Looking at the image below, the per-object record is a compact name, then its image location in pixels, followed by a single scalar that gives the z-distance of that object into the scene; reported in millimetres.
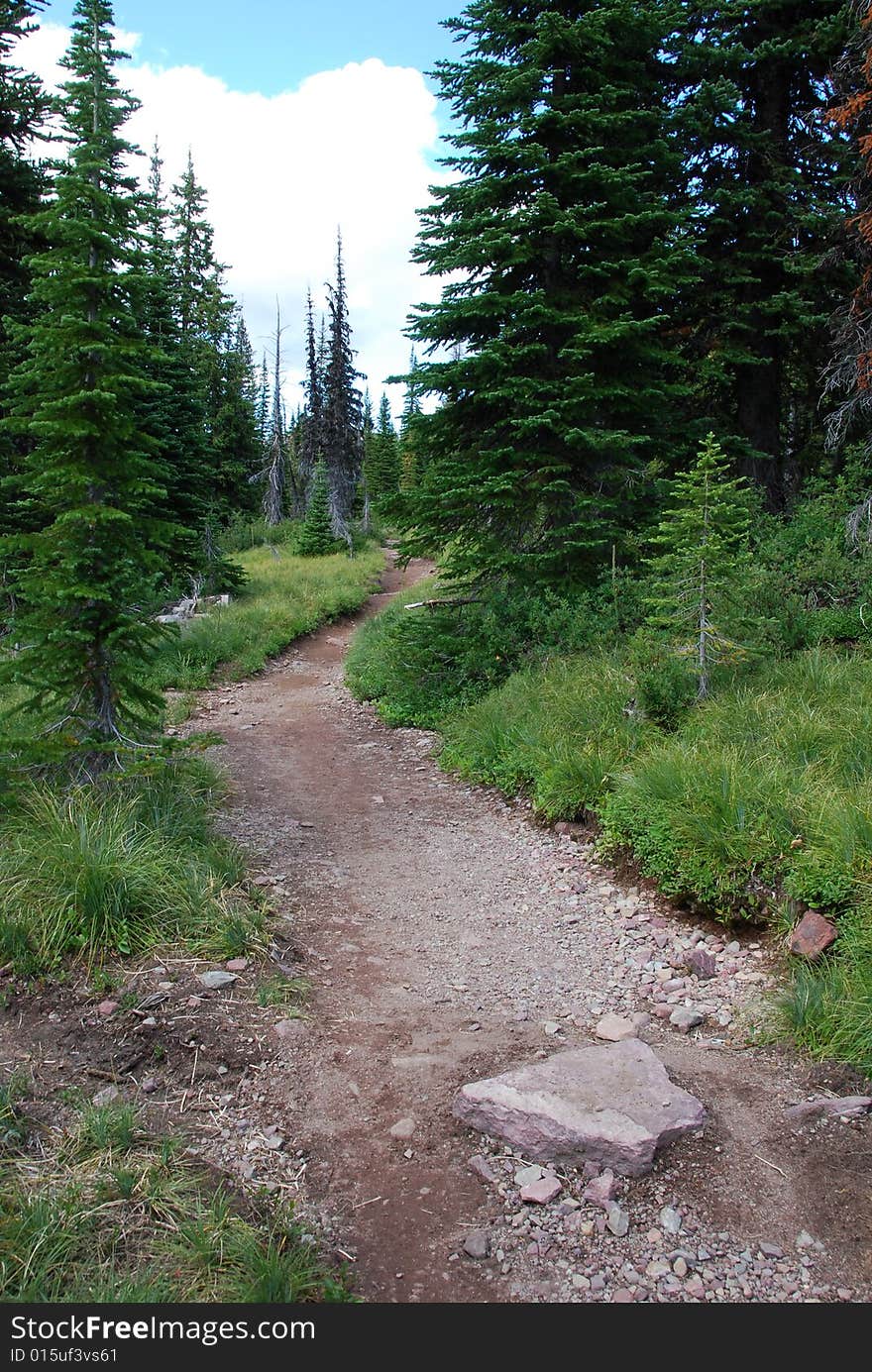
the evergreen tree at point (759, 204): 11461
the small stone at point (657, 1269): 2883
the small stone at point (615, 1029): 4363
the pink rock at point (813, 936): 4598
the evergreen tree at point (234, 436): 27172
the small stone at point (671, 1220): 3072
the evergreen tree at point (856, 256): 9695
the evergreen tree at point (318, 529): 33812
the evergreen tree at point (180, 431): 18750
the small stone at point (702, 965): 4957
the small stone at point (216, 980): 4492
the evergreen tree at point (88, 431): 5539
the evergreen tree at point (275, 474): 38906
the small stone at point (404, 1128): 3594
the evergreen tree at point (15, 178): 14180
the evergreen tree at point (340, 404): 37469
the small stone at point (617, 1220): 3057
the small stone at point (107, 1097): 3558
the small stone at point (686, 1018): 4465
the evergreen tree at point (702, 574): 7363
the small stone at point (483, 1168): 3348
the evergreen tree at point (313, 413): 43538
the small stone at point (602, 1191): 3201
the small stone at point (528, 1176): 3295
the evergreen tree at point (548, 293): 10094
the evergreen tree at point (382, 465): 57625
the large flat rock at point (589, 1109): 3367
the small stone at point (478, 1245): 2961
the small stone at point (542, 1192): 3203
